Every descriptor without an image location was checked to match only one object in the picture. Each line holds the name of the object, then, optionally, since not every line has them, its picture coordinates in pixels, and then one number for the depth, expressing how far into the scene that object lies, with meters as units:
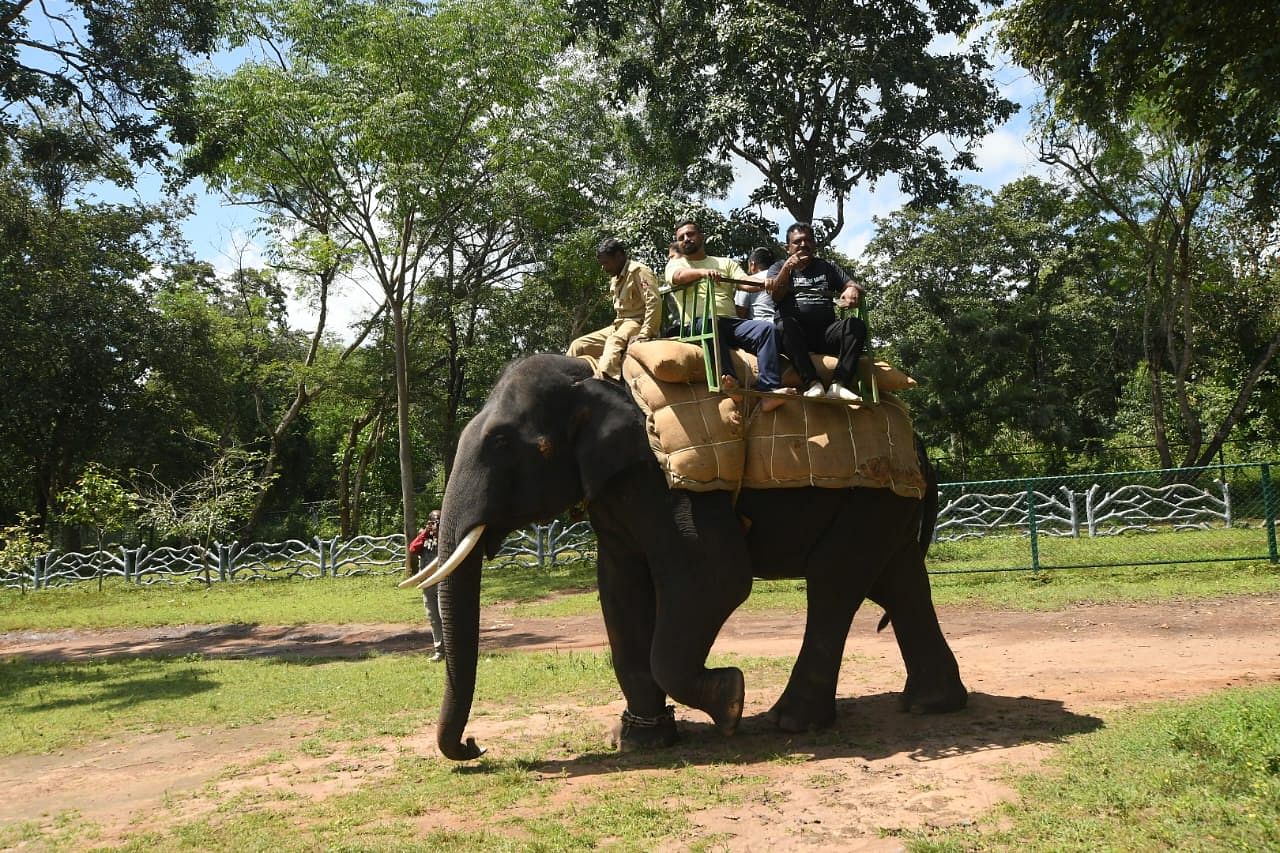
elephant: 6.28
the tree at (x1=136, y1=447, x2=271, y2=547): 24.11
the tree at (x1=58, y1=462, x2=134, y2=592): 23.56
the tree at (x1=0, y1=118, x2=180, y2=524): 27.27
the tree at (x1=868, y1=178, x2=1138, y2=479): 27.17
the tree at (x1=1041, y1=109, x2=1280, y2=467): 21.81
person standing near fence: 11.04
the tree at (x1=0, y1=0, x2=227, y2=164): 15.53
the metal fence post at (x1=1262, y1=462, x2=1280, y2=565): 14.63
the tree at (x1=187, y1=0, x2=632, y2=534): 19.58
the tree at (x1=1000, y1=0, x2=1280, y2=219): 8.90
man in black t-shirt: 6.66
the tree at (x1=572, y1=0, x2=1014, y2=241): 19.59
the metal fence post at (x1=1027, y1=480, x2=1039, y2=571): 15.81
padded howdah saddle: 6.43
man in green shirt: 6.64
